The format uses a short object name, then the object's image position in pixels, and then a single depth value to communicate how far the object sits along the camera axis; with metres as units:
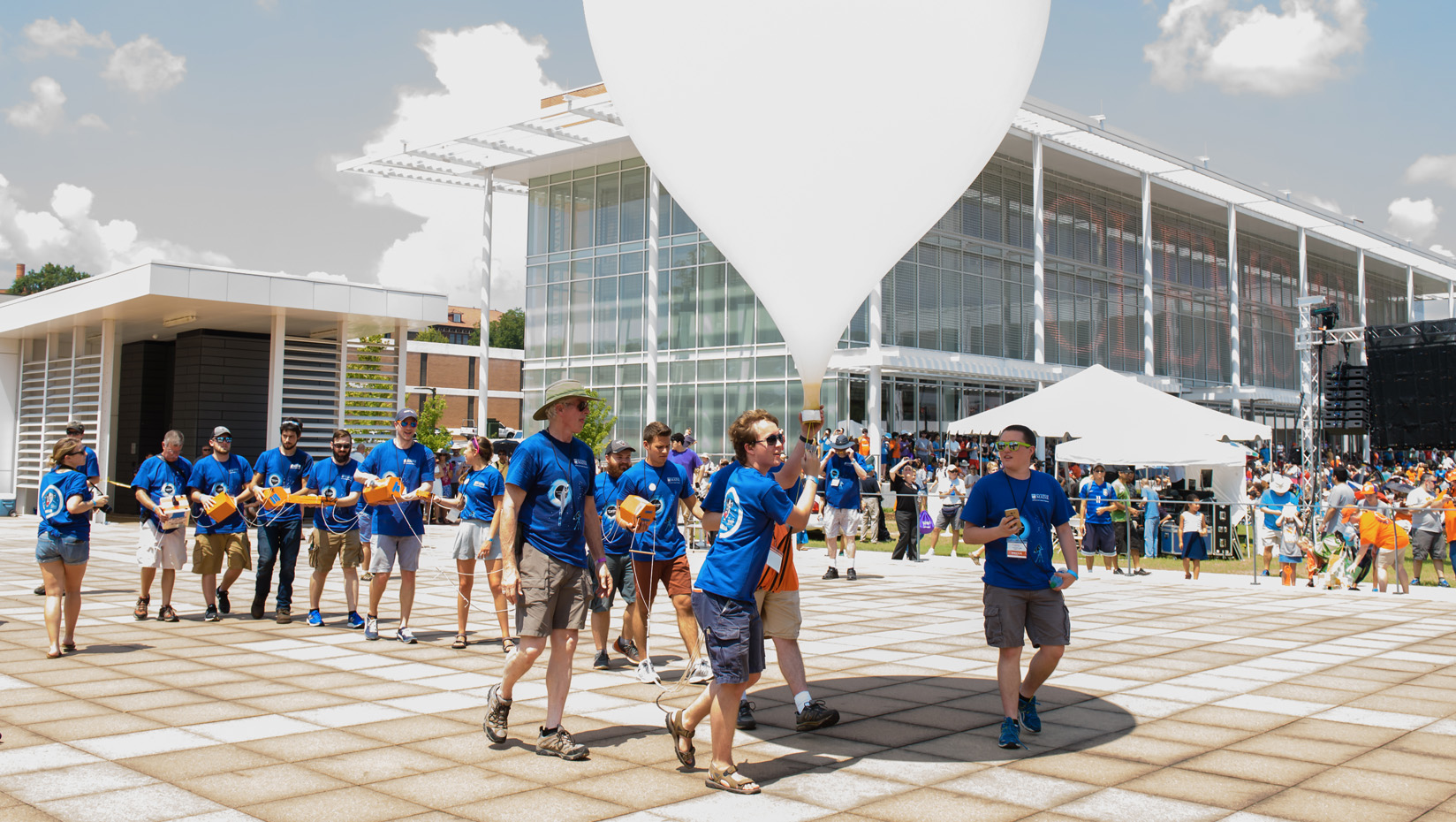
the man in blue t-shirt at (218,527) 9.60
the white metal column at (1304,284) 41.15
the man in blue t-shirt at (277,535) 9.61
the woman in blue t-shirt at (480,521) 8.25
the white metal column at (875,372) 29.27
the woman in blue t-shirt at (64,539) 7.69
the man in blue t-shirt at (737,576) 4.73
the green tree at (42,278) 90.88
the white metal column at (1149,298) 36.02
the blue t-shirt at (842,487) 13.86
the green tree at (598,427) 32.53
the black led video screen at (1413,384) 23.48
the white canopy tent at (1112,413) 16.50
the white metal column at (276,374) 21.97
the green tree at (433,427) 55.59
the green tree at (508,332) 107.31
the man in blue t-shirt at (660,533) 7.22
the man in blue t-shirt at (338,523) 9.06
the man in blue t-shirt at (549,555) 5.22
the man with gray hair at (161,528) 9.30
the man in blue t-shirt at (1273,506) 14.22
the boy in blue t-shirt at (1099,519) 15.05
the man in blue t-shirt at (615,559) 7.57
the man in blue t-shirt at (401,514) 8.48
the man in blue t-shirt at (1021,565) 5.41
